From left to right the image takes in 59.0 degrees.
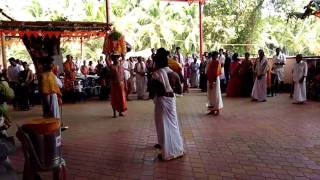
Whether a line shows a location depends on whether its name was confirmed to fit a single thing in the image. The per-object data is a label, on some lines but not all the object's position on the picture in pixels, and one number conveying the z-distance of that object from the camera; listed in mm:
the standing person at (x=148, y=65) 10067
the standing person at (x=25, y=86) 8482
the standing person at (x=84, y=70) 10934
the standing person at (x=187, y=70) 11551
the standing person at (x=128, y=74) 10361
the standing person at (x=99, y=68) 10702
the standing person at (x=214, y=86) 6422
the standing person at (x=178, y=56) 10130
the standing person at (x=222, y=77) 10336
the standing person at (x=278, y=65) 9833
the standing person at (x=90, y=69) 11372
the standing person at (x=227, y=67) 10473
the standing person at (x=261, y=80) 8354
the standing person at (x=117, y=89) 6823
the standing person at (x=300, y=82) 7827
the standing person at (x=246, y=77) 9348
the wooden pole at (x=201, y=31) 12175
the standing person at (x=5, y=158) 2602
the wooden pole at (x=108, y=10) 10045
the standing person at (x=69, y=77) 9330
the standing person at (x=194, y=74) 11867
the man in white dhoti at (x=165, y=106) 4065
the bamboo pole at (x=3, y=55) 10720
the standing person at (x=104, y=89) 9732
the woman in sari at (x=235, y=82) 9353
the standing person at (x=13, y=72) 9051
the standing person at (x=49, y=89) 4792
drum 2920
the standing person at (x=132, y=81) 10747
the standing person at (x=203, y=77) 10824
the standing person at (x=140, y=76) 9704
